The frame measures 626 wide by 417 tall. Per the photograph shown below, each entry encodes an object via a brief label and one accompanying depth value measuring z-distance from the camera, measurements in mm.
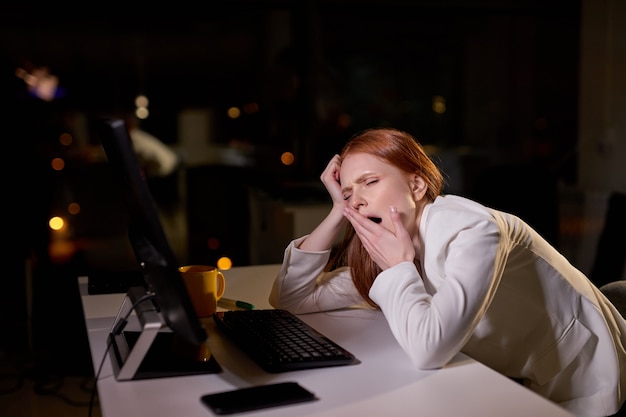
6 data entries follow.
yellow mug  1602
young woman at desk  1350
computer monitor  1091
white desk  1090
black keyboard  1271
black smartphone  1092
